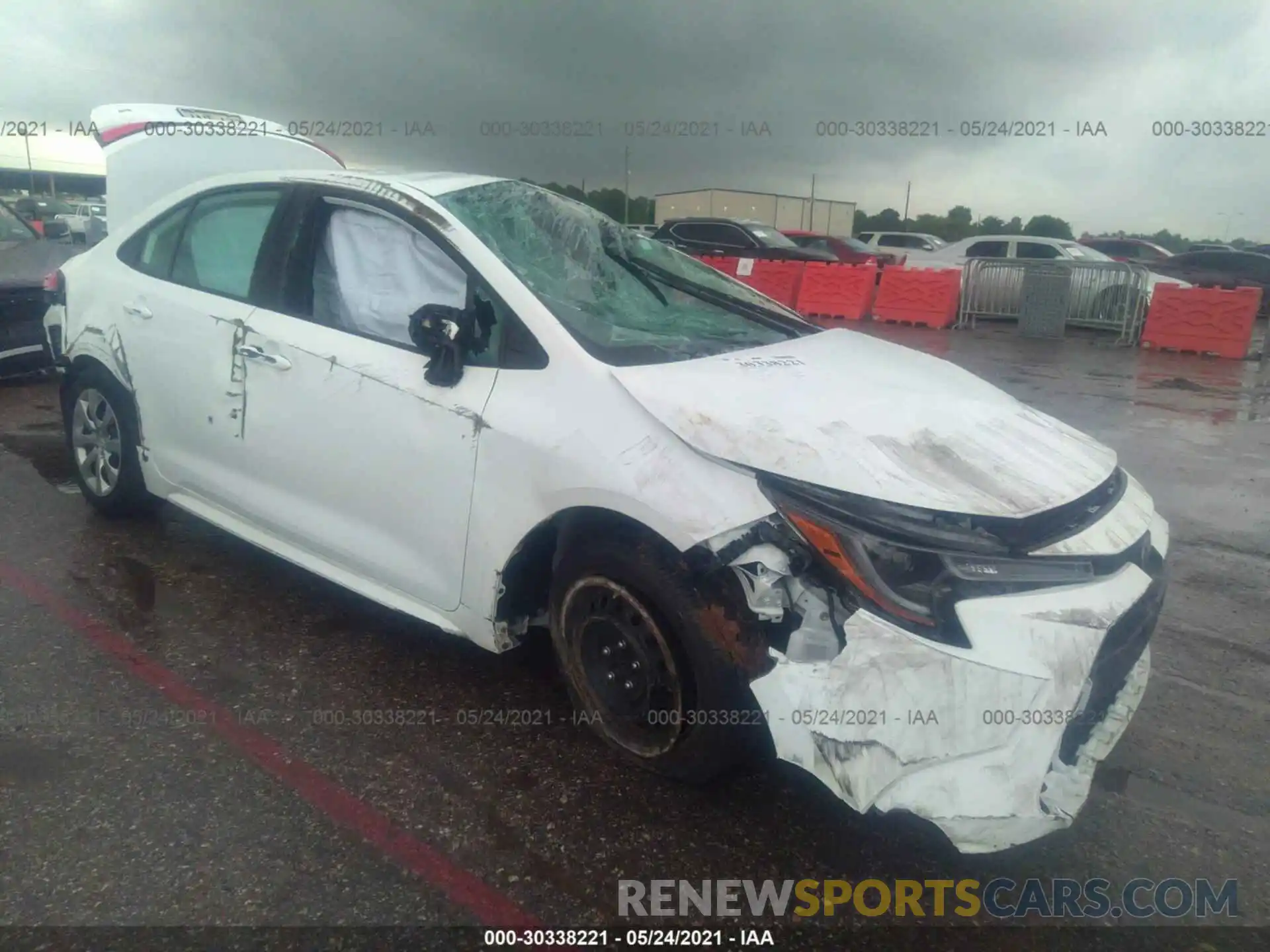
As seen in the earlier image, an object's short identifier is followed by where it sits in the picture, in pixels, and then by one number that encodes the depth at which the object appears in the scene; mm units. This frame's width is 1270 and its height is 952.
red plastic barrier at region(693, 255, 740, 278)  17422
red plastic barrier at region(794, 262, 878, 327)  15953
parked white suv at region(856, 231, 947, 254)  23781
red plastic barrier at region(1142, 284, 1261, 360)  12758
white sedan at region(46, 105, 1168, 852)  2191
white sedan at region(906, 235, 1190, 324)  14453
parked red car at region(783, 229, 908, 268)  19844
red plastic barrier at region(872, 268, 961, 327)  15719
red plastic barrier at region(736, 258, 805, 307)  16594
